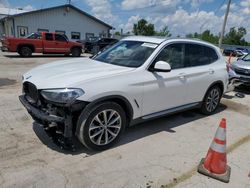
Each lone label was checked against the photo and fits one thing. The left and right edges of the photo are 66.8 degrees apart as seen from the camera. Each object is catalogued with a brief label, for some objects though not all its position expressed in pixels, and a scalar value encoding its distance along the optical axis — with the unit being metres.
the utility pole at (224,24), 16.88
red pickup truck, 12.02
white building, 21.48
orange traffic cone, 2.56
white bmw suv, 2.62
